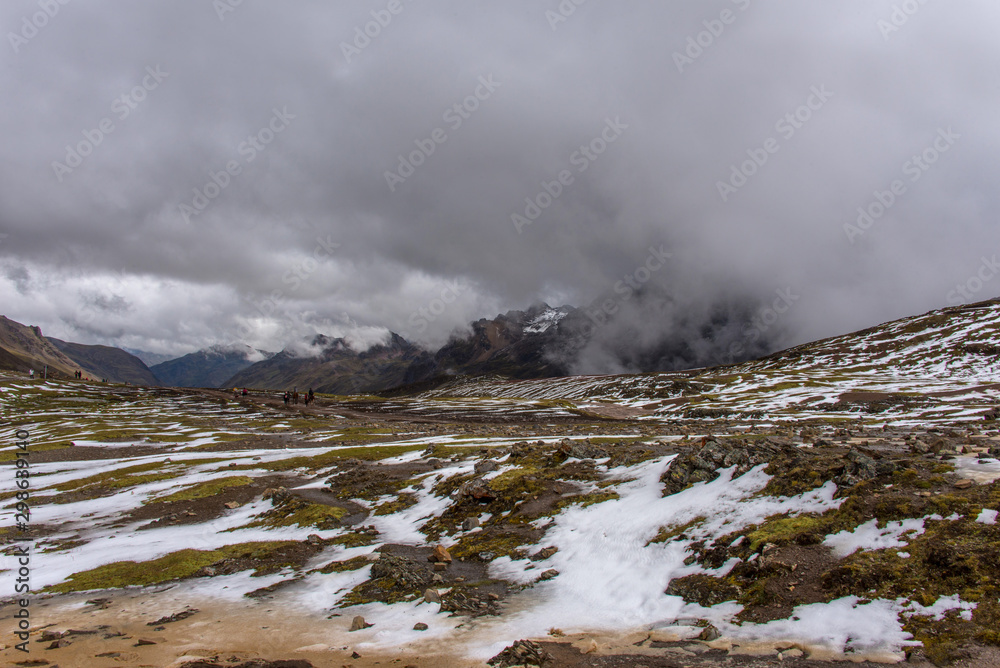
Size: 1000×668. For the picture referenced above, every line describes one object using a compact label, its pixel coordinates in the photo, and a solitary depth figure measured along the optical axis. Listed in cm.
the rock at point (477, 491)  2405
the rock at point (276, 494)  3048
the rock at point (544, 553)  1670
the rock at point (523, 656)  974
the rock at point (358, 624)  1282
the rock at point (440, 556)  1792
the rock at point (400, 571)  1569
